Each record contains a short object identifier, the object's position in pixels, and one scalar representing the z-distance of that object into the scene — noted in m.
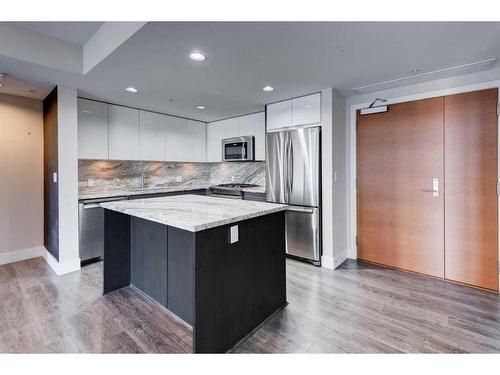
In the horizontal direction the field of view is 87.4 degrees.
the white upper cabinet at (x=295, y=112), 3.41
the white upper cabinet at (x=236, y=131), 4.44
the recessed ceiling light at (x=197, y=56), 2.24
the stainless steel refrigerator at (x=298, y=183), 3.42
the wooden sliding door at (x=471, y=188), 2.70
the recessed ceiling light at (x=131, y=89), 3.22
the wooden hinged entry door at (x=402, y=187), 3.04
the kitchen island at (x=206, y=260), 1.66
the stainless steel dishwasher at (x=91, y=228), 3.43
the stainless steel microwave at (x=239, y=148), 4.52
